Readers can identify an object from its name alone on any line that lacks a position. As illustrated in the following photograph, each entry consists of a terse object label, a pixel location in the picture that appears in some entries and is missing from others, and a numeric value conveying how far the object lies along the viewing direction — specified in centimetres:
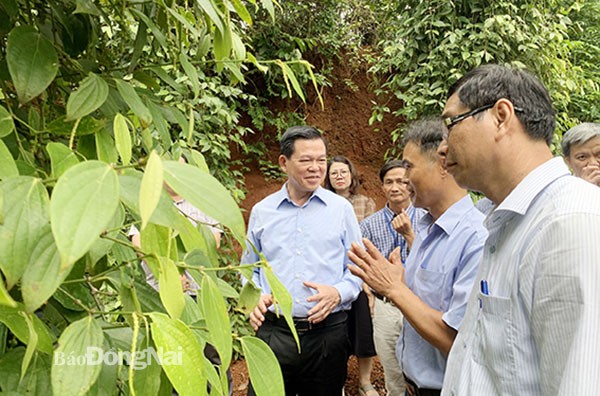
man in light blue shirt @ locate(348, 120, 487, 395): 129
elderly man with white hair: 215
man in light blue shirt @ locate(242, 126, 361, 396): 200
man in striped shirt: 72
